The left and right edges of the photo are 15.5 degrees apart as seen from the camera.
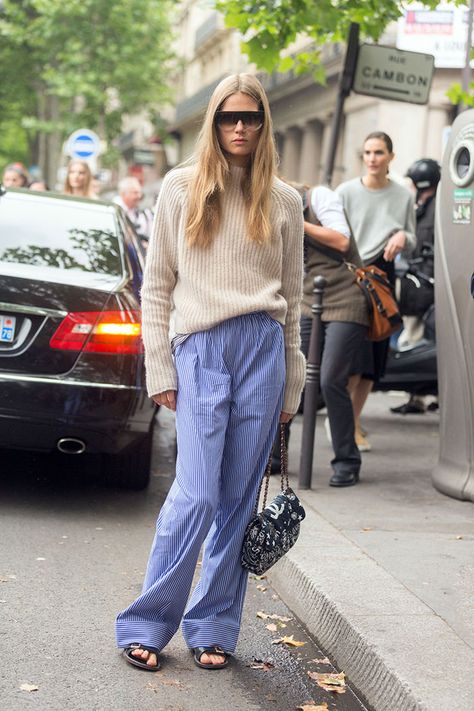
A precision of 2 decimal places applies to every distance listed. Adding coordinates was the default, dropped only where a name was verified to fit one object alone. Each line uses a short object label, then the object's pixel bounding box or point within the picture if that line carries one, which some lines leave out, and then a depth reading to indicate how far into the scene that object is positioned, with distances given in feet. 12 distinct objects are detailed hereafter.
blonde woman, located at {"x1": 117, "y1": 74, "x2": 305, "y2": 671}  17.90
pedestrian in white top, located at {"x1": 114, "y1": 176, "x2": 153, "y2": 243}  58.76
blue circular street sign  120.88
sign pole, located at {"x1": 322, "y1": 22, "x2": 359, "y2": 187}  46.66
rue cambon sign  47.97
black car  27.32
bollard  31.04
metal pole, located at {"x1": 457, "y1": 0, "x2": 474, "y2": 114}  44.95
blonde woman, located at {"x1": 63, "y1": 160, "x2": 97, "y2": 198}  48.67
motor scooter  44.35
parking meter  30.12
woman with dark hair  36.37
